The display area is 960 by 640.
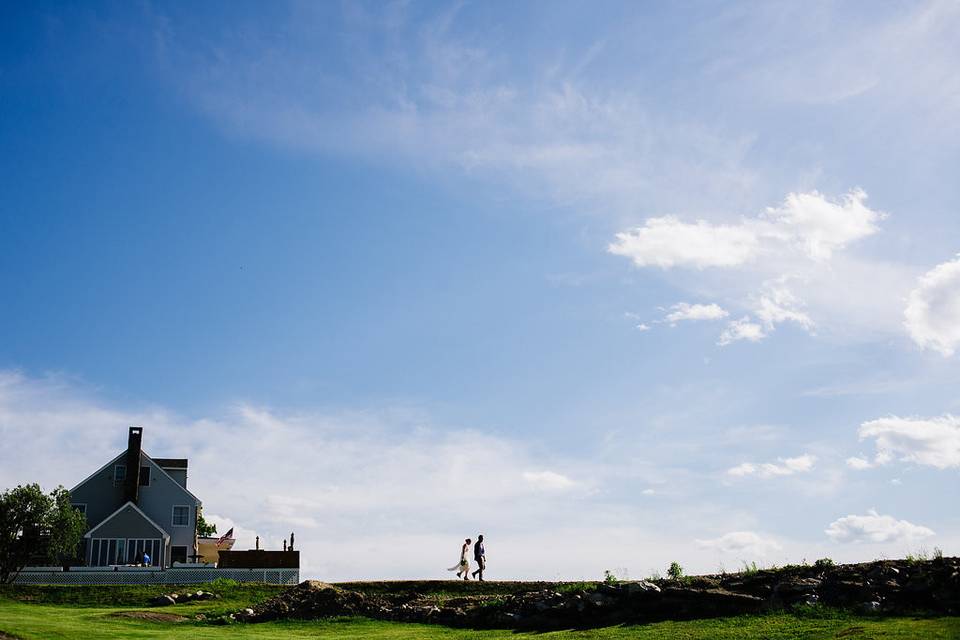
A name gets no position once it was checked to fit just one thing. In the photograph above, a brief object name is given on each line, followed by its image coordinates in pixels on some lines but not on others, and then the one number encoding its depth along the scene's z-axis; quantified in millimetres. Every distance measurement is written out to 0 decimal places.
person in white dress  34031
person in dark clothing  34312
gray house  57188
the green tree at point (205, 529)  98300
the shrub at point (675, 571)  28275
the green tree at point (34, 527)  42062
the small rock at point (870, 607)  20531
